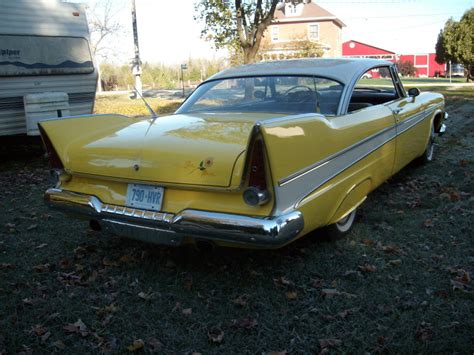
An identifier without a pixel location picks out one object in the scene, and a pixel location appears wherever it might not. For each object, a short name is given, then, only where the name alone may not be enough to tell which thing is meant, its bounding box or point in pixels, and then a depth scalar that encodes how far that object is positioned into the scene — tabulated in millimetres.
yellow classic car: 2688
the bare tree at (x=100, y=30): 35469
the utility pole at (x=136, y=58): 14773
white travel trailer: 7152
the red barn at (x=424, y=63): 67375
